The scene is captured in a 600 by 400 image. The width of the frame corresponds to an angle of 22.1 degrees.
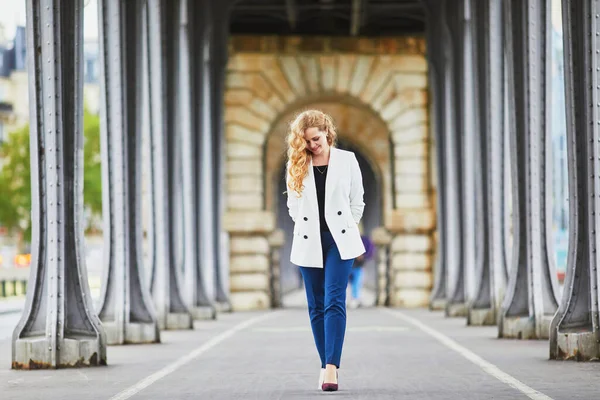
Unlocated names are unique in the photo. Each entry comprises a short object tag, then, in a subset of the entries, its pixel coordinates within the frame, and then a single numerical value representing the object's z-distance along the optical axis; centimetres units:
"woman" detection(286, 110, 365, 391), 1020
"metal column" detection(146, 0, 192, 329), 2134
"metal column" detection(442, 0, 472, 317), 2733
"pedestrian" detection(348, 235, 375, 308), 3403
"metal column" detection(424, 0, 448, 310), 3034
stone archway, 3325
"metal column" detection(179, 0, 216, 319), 2628
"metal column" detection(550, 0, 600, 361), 1338
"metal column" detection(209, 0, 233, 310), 3069
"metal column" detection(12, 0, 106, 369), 1336
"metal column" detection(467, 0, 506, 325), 2200
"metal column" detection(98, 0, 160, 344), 1741
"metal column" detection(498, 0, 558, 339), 1723
